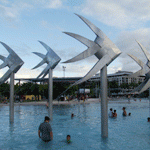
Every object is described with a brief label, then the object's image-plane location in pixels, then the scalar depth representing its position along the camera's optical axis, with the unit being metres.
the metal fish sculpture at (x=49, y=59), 17.16
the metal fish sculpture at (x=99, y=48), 11.14
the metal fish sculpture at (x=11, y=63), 16.22
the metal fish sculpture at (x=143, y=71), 13.21
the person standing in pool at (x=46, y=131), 9.54
